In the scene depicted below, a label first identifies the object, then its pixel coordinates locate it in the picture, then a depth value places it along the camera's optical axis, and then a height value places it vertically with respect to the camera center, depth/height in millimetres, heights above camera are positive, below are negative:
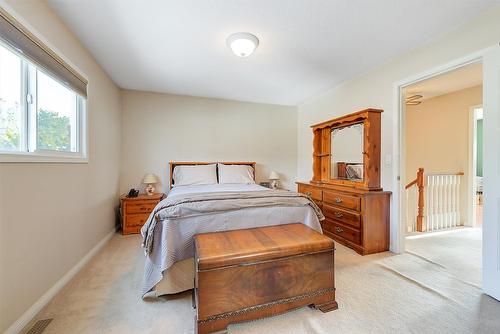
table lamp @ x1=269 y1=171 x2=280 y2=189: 4262 -228
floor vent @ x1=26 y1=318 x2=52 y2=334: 1354 -1016
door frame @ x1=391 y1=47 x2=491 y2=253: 2496 -61
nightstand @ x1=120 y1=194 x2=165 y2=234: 3168 -658
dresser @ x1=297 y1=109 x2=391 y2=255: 2521 -270
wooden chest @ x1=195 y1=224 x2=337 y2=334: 1313 -704
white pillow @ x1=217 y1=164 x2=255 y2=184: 3744 -136
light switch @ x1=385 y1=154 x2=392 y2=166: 2588 +84
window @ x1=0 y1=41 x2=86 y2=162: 1367 +399
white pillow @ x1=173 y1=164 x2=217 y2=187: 3551 -149
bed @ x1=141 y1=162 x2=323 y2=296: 1640 -460
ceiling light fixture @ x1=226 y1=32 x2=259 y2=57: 2047 +1180
